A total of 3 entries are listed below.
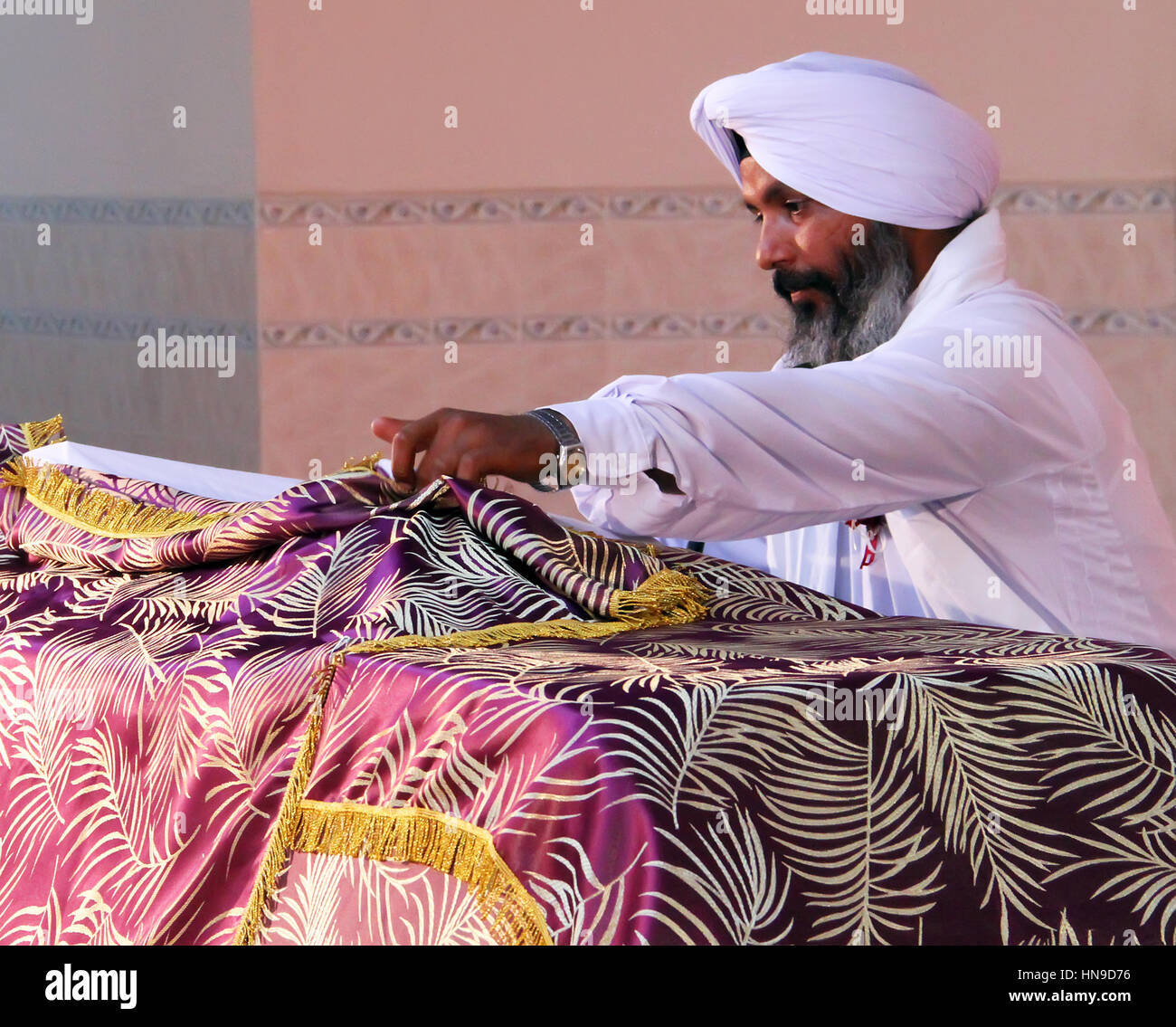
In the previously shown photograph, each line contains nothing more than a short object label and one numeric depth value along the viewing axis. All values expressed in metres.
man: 5.40
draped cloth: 4.72
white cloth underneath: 5.59
